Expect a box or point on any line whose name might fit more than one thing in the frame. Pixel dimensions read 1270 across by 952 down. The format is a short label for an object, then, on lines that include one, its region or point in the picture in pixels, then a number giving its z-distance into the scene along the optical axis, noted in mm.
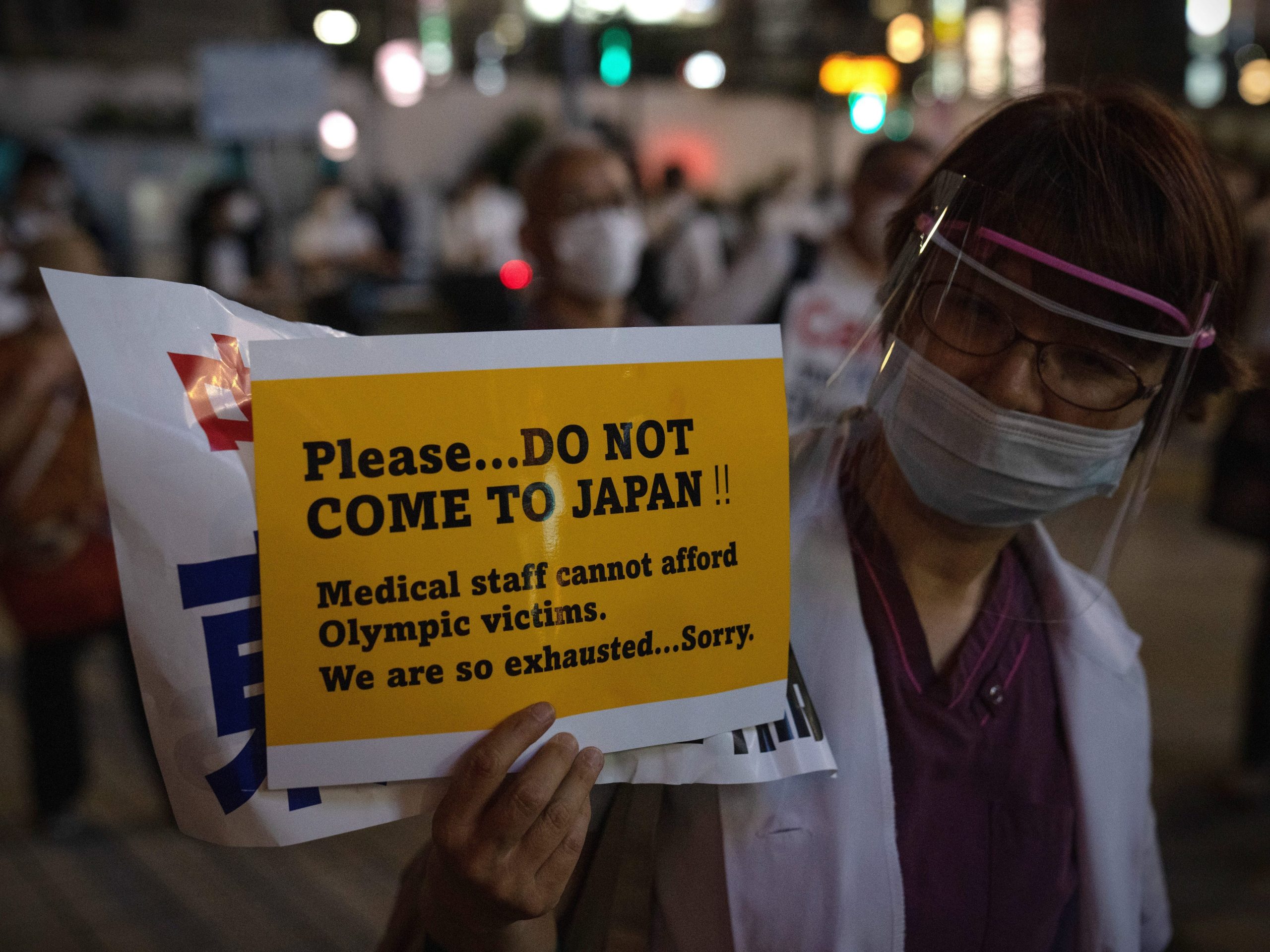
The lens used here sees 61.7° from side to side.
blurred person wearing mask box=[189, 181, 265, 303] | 9469
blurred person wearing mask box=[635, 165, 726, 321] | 7871
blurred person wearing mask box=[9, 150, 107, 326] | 3426
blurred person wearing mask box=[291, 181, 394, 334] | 12703
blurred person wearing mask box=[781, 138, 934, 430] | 3623
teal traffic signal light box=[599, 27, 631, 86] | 8742
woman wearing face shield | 1091
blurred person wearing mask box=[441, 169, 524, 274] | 15234
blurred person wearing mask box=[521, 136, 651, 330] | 3379
